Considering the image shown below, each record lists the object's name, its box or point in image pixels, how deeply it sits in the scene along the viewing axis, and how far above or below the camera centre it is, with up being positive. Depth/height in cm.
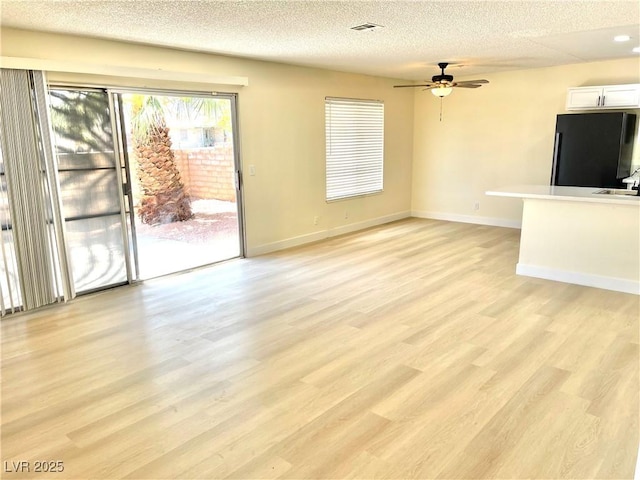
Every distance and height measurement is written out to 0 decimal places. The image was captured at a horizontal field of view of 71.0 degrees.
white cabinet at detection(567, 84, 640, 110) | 592 +70
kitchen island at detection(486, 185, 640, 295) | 444 -90
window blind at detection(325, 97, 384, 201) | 699 +10
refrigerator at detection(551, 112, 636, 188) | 588 +0
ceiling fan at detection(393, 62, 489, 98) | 591 +87
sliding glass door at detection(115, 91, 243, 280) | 480 -28
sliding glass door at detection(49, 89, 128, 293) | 424 -30
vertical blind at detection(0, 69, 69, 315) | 382 -37
